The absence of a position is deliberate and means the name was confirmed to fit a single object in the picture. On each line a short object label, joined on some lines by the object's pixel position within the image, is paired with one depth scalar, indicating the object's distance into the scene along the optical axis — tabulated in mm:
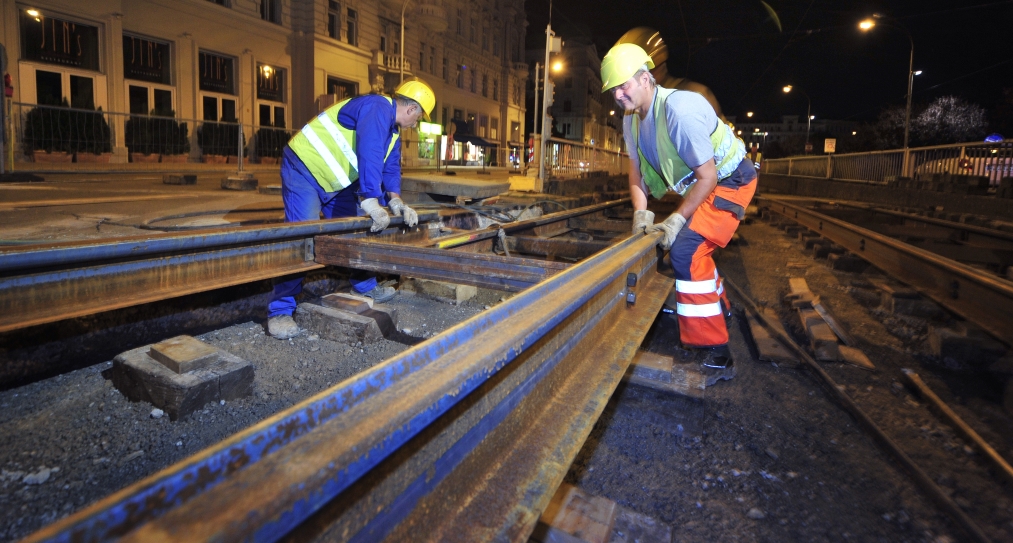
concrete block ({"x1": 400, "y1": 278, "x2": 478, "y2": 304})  5000
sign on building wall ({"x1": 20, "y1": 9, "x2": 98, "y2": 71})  16719
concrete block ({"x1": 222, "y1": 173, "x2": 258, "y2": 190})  10969
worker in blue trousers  3963
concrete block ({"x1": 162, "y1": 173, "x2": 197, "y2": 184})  12094
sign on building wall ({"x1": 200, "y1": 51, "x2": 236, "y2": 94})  22078
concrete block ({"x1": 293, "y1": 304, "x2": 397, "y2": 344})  3738
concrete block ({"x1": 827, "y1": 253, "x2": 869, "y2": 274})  7445
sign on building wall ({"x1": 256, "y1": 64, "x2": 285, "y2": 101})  24594
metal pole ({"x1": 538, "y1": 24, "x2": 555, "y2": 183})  12354
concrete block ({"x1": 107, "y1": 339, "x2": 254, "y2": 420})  2607
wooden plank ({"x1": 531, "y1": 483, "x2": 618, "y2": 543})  1817
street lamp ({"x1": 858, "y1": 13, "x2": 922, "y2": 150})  19750
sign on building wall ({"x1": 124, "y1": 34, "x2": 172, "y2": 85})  19359
